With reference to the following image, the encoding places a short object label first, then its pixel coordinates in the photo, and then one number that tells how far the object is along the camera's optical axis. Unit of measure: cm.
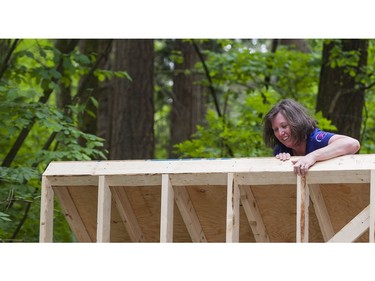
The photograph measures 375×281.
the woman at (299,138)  1017
